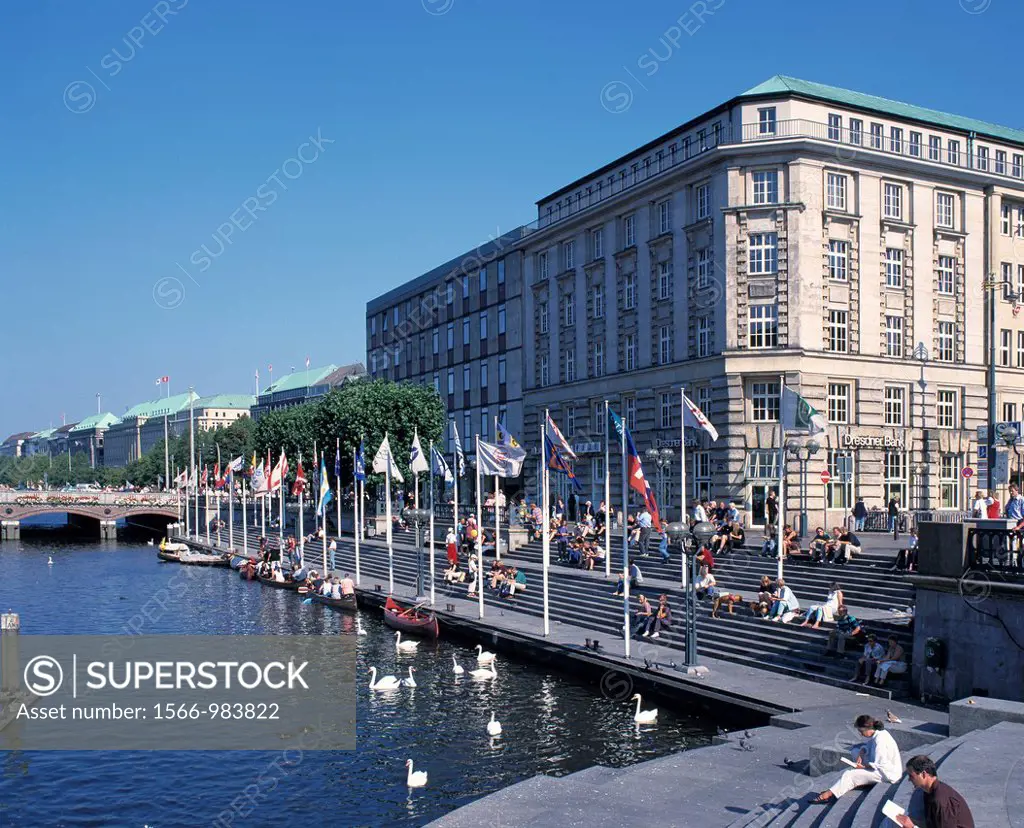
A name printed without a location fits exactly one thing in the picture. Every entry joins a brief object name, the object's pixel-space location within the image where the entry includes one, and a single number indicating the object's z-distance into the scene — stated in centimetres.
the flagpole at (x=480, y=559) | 4131
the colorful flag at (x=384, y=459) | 5093
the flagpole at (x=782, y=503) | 3426
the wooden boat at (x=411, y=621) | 4106
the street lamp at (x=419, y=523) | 4747
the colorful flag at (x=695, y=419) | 3603
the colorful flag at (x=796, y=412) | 3722
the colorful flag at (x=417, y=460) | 4841
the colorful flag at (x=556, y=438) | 3738
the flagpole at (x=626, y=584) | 3234
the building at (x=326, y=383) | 19250
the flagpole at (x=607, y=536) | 3798
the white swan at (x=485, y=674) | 3347
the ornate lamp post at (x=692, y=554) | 2823
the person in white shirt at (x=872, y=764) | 1736
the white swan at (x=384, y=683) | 3256
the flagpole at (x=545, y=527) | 3615
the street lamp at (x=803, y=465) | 4228
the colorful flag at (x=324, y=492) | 5909
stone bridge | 12119
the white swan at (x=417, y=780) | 2292
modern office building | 7888
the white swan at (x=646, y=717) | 2667
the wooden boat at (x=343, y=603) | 5112
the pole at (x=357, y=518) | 5878
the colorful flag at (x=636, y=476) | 3216
